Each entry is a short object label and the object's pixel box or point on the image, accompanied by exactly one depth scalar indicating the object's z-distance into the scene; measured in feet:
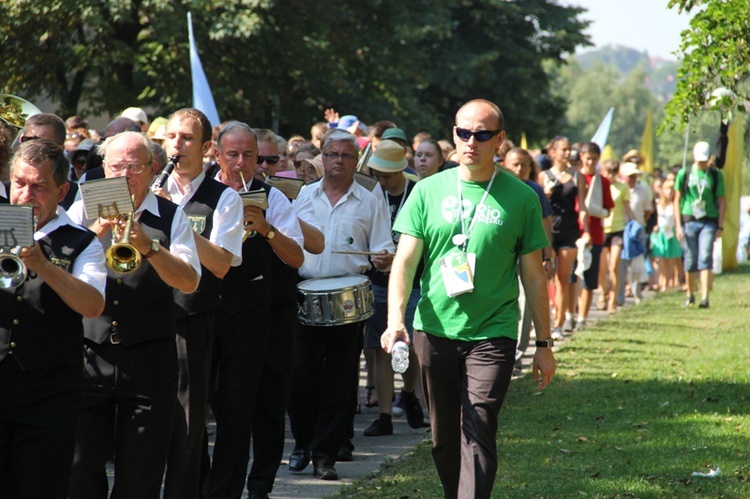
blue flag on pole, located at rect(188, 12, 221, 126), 78.44
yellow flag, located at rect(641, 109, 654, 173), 169.51
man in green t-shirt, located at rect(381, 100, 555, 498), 36.03
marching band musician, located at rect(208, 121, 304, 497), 41.57
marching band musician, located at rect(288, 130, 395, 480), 50.41
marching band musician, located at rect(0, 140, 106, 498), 28.38
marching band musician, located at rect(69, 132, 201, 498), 31.92
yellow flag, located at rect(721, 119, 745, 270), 153.72
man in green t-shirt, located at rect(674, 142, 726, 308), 105.28
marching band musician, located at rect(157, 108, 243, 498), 36.10
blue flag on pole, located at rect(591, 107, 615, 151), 114.20
